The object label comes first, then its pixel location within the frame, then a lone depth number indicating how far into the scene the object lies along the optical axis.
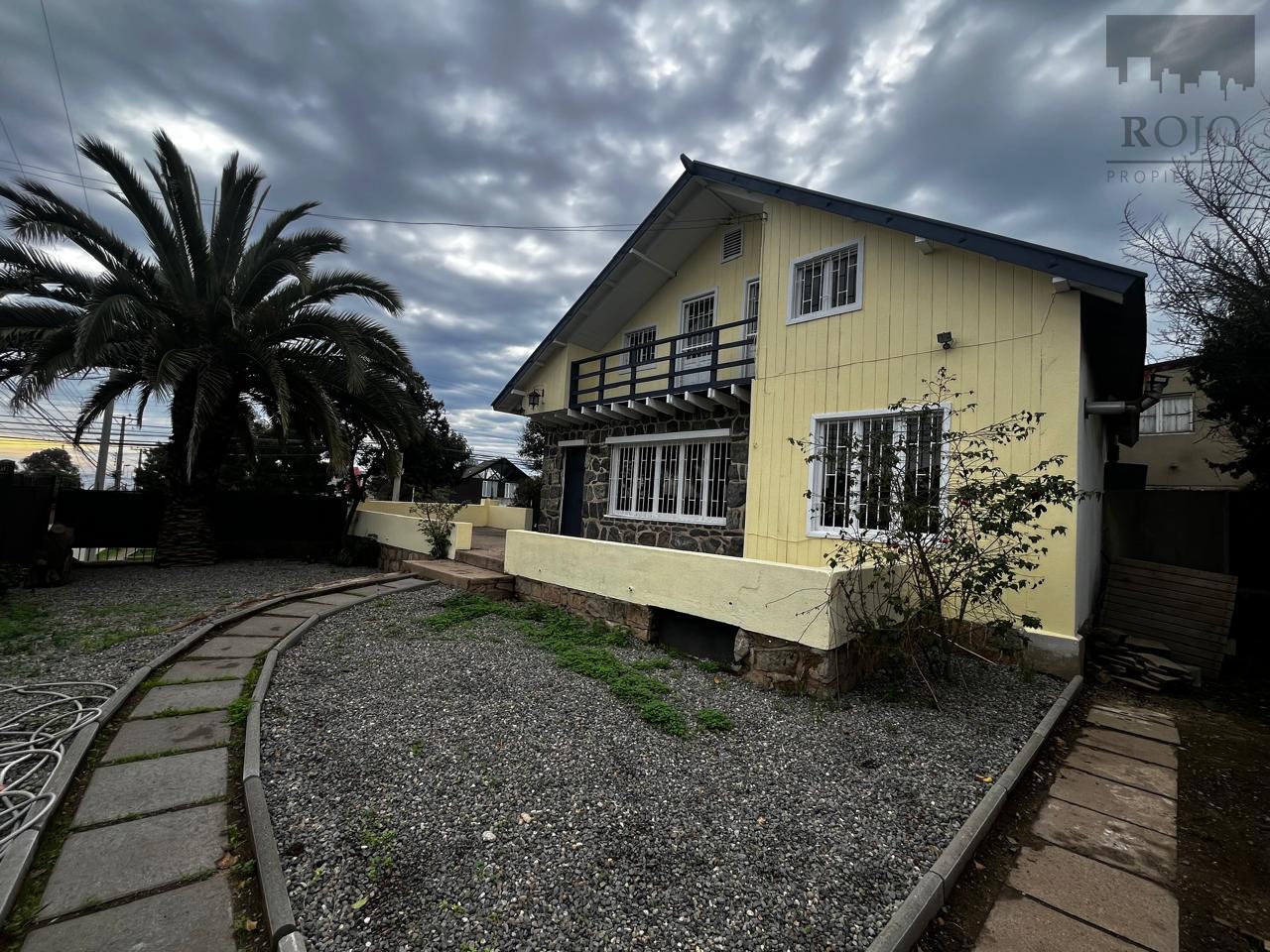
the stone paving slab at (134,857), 2.15
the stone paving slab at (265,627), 5.83
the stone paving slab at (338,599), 7.19
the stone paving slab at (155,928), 1.91
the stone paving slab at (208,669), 4.56
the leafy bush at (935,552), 4.44
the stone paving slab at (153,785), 2.71
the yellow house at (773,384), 5.37
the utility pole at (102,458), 16.12
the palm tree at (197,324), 8.16
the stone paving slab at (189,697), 3.94
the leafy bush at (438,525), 9.80
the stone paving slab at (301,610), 6.60
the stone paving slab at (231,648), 5.13
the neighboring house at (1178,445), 13.58
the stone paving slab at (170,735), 3.33
